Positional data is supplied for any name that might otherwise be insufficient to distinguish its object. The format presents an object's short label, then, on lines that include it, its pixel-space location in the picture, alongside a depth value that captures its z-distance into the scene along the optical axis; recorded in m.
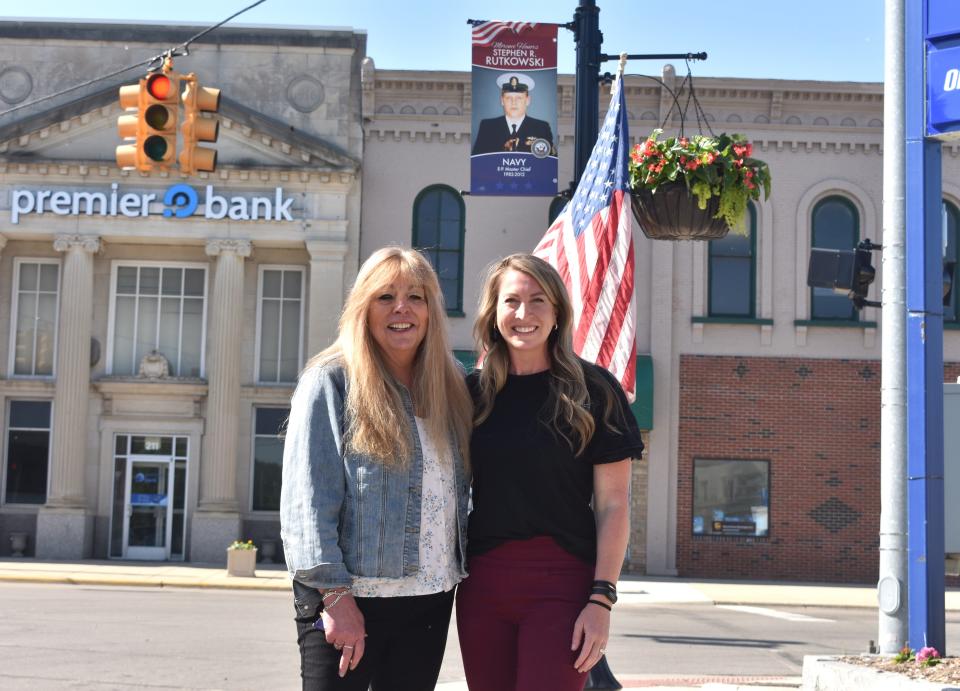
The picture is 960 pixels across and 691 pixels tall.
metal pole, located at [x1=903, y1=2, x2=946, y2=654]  7.57
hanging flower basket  8.66
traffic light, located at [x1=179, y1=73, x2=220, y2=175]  12.65
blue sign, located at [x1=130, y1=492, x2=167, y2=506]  27.16
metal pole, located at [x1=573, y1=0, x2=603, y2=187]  8.37
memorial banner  14.94
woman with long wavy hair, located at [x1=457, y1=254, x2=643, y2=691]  3.86
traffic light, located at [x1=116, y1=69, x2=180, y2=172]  12.55
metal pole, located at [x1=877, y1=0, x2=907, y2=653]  7.66
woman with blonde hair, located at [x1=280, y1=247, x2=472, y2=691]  3.74
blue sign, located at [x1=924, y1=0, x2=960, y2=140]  7.80
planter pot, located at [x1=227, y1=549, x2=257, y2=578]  21.88
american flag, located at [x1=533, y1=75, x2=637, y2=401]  7.78
